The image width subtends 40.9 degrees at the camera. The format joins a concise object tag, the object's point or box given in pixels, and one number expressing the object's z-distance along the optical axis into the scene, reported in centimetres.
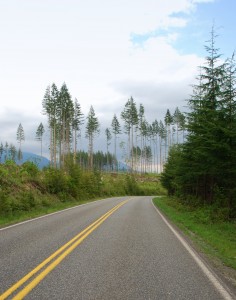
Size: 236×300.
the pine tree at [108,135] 11034
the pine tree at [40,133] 10021
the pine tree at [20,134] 10525
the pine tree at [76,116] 6738
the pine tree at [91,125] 7806
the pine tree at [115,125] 8867
